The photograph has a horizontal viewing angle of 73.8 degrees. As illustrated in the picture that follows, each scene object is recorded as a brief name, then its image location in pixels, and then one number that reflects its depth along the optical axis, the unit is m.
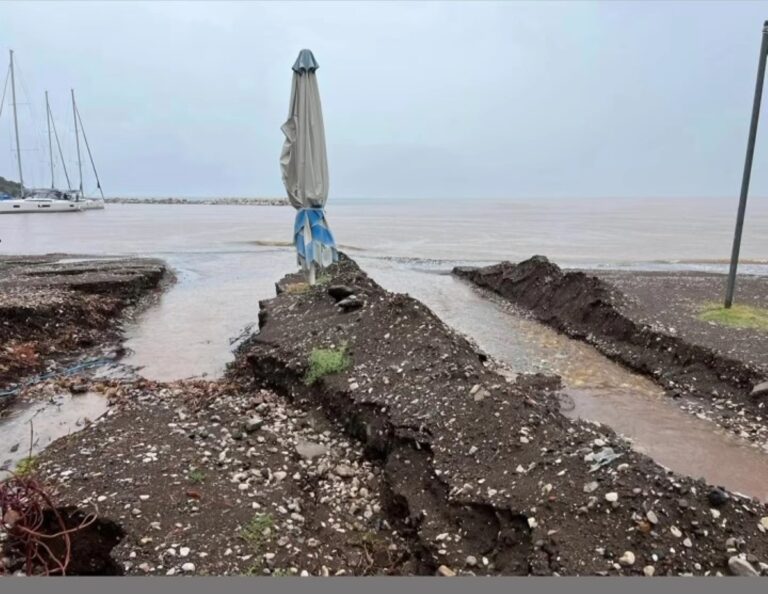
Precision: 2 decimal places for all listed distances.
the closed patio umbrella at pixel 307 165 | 8.99
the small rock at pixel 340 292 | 8.61
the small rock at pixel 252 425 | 5.20
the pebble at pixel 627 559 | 3.08
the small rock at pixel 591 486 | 3.58
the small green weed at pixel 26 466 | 4.31
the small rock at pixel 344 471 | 4.70
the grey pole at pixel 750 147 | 8.96
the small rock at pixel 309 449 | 5.01
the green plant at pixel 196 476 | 4.16
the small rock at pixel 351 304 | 8.09
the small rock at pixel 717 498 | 3.36
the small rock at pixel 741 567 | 2.96
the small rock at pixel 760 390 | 6.58
